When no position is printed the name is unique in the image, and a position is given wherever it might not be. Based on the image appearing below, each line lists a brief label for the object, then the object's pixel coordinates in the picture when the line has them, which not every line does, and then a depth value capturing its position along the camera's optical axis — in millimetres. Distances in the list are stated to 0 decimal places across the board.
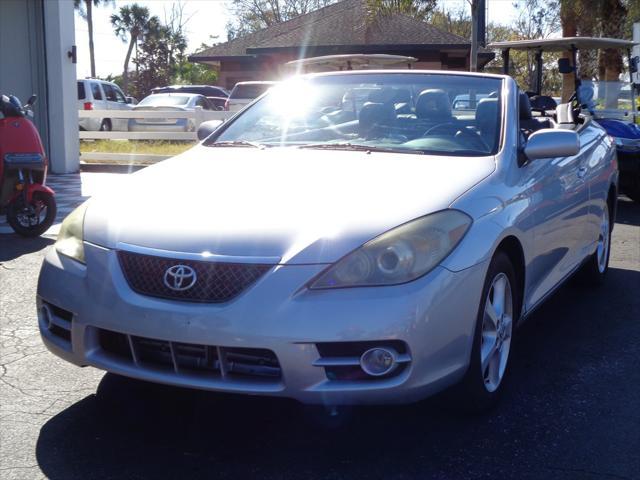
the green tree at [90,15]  54031
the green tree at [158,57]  52594
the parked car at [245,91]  22375
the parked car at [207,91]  27378
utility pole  15406
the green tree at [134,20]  57000
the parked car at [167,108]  19344
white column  13844
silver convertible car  3248
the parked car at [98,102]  23938
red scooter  8109
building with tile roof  29000
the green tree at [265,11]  49094
